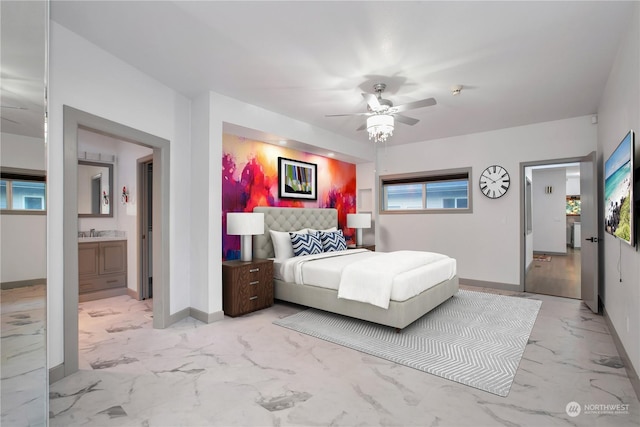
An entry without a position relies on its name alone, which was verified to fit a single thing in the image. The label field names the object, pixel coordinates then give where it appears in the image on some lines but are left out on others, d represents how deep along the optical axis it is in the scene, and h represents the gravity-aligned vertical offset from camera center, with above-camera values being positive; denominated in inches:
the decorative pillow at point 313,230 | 206.8 -11.1
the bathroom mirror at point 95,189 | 196.9 +17.1
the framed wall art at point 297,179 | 208.4 +24.5
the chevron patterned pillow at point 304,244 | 184.7 -18.2
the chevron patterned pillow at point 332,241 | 203.6 -18.0
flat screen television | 85.3 +6.5
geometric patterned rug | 98.5 -49.3
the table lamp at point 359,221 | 242.0 -5.6
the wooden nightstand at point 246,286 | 149.2 -35.4
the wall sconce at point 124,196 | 194.7 +12.0
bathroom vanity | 179.8 -32.0
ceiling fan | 130.2 +43.2
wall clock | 206.2 +21.4
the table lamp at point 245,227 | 156.9 -6.3
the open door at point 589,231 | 153.9 -9.1
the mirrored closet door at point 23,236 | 53.2 -3.9
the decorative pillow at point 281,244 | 183.6 -17.9
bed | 128.2 -38.5
